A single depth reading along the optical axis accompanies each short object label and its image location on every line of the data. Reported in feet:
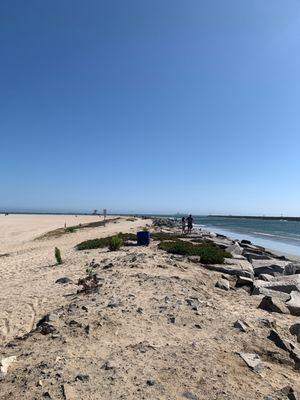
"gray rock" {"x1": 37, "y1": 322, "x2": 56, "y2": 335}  22.04
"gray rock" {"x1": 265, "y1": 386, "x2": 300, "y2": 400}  15.83
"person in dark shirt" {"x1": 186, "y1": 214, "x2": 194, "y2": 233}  116.92
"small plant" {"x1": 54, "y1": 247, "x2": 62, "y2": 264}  51.58
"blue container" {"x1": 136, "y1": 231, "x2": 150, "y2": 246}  69.36
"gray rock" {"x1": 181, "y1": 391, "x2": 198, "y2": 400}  15.73
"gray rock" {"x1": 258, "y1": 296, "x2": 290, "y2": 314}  30.32
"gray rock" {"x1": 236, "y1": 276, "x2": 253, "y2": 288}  39.27
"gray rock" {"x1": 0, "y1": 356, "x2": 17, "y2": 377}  17.48
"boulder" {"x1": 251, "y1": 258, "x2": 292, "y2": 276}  52.28
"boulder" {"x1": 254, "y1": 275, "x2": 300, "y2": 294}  37.99
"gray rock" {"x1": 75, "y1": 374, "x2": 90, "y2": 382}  16.66
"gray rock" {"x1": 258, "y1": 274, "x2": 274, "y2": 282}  45.12
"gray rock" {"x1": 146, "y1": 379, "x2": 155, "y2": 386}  16.62
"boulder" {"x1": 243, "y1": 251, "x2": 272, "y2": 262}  65.55
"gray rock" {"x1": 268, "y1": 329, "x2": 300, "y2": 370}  20.61
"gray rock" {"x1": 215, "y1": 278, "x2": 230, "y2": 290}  36.39
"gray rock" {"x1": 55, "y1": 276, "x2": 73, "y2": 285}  38.05
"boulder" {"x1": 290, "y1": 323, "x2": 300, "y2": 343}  24.82
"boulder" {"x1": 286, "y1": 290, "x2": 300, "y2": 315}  30.96
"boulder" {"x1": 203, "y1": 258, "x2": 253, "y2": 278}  44.60
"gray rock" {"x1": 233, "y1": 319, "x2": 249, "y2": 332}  23.81
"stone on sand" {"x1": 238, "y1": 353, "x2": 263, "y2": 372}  18.78
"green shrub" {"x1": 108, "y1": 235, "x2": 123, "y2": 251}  62.49
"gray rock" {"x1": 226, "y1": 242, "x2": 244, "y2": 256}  67.80
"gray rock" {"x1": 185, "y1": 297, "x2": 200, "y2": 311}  26.84
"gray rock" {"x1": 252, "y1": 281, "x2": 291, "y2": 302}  34.58
